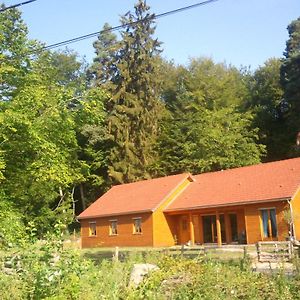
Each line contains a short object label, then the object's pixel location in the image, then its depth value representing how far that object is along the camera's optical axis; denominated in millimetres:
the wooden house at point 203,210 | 27562
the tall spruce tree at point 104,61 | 53781
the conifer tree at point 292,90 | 46500
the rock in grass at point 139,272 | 8148
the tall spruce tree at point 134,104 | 47750
